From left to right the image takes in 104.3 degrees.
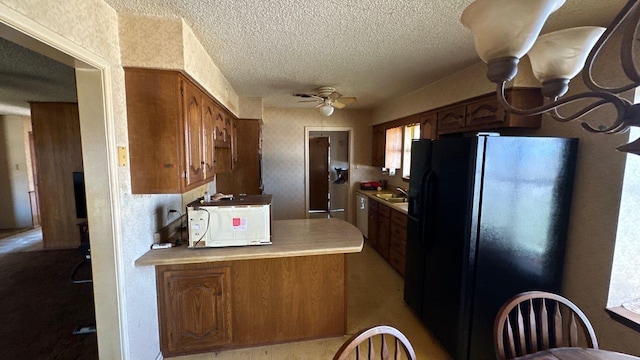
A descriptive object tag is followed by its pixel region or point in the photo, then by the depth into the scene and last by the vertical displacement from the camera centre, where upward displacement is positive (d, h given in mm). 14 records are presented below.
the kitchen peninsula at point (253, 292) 1868 -1069
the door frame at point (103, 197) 1397 -231
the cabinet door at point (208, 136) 2064 +196
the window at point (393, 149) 4047 +181
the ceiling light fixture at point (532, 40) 581 +330
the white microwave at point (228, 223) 1839 -489
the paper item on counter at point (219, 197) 2085 -333
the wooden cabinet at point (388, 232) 3188 -1051
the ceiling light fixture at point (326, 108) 3004 +612
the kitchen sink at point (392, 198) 3697 -592
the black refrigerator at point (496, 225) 1710 -462
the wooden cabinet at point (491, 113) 2095 +445
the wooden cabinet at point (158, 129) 1583 +183
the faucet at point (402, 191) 3891 -492
